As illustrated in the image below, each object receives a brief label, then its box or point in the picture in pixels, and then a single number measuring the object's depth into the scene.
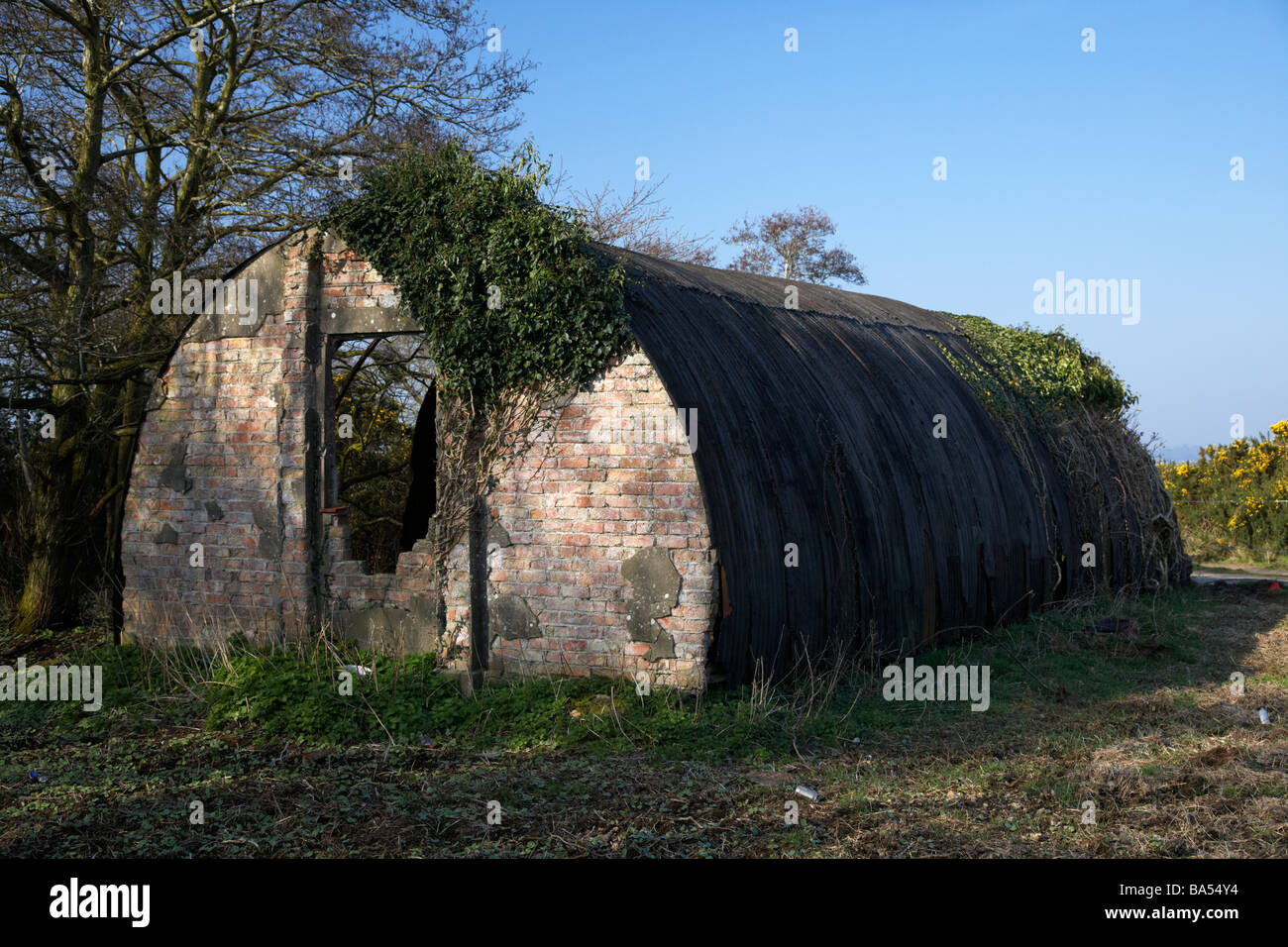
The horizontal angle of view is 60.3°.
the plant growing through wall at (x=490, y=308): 9.24
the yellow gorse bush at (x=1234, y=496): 21.64
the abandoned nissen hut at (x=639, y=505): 8.94
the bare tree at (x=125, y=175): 12.95
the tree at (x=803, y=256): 38.84
